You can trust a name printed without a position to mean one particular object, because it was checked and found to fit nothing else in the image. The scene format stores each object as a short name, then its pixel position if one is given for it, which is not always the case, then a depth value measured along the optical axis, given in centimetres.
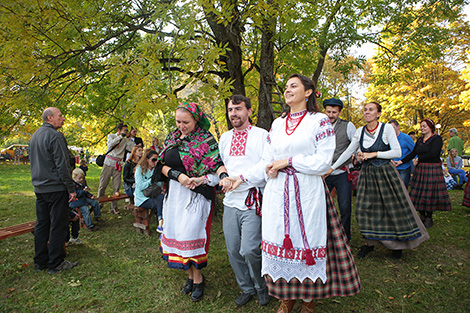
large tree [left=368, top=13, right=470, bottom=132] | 1688
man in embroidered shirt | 290
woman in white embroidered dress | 243
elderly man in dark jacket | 390
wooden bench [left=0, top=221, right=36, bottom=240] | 403
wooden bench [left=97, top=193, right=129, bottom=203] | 613
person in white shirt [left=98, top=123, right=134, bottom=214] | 696
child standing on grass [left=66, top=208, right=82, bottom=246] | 489
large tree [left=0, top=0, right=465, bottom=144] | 404
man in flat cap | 420
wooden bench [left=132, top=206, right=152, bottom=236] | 545
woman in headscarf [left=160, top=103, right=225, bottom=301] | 309
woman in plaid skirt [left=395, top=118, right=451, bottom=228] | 546
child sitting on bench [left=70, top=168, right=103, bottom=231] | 552
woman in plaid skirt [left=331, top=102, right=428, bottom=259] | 384
